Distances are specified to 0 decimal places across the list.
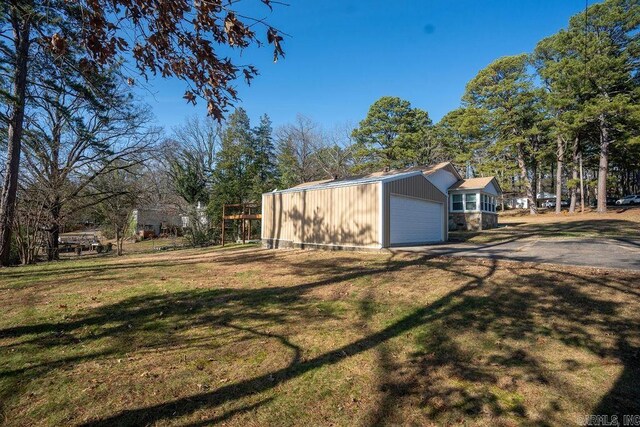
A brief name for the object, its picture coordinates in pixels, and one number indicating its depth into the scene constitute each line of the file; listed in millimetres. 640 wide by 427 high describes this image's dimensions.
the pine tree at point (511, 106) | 28781
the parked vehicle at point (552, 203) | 42419
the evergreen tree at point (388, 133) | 30859
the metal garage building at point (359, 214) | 11969
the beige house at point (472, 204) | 21953
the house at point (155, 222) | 32531
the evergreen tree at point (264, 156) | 30477
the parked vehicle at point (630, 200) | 35562
